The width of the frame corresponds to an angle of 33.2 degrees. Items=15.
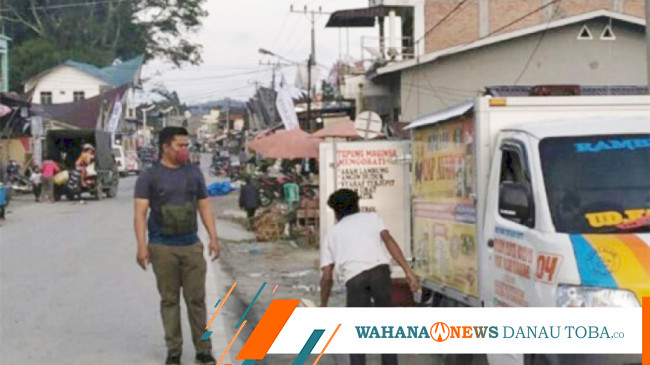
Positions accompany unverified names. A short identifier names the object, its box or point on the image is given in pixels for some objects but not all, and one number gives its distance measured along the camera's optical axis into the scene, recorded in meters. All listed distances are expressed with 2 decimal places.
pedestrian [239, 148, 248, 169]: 58.59
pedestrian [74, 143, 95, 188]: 40.50
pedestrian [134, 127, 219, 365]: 9.02
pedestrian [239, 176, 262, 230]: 28.11
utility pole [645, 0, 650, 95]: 14.84
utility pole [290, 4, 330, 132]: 46.06
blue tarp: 42.72
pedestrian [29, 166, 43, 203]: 40.95
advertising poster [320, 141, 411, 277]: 11.81
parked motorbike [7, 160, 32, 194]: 45.97
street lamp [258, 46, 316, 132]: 45.84
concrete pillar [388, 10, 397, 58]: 45.03
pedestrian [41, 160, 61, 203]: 40.25
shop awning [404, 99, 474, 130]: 8.42
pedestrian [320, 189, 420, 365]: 8.29
